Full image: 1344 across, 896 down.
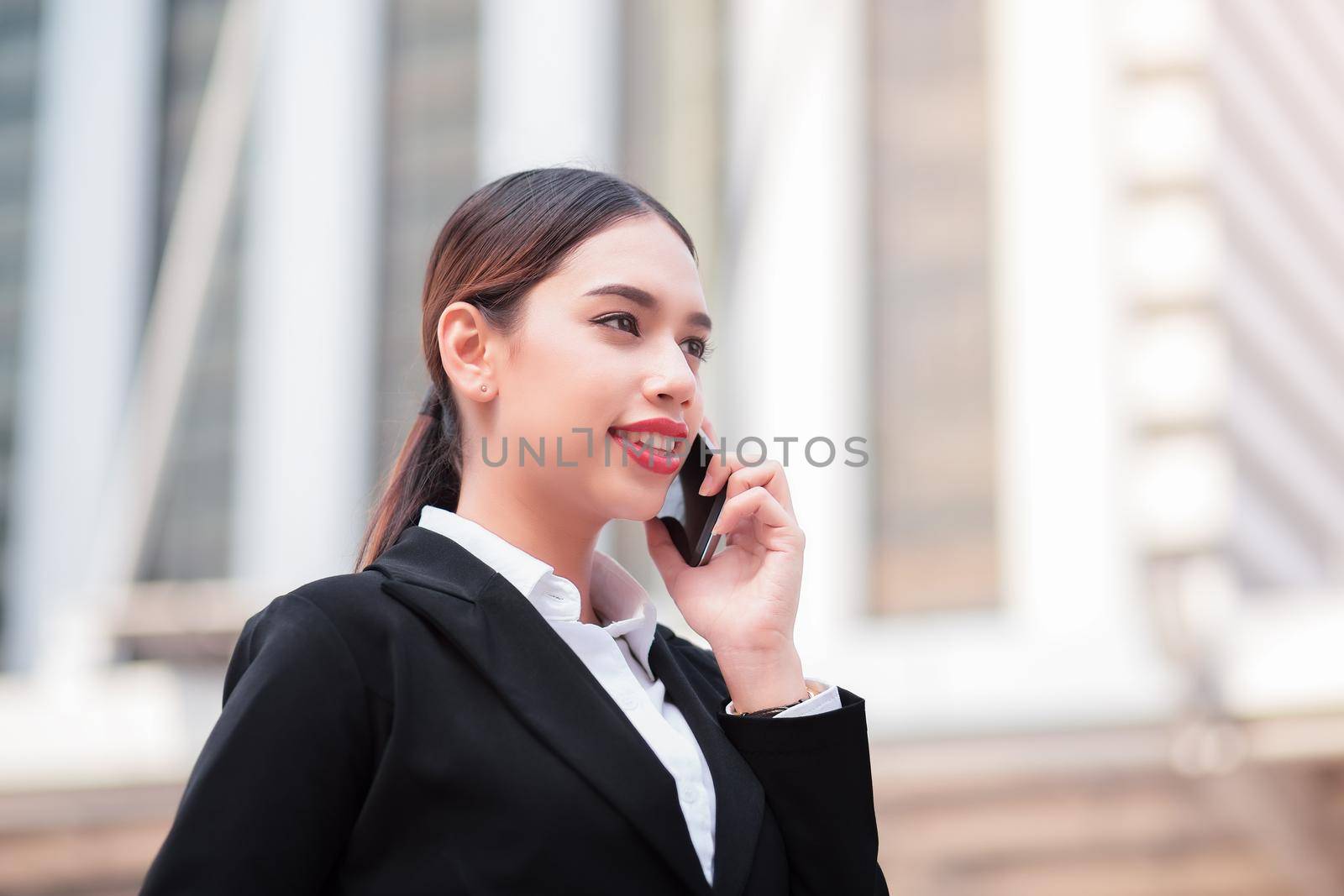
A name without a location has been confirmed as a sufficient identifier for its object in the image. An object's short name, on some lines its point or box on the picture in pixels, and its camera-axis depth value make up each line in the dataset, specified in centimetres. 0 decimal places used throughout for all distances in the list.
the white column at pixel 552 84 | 1325
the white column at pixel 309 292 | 1360
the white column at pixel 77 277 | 1416
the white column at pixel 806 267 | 1202
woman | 228
